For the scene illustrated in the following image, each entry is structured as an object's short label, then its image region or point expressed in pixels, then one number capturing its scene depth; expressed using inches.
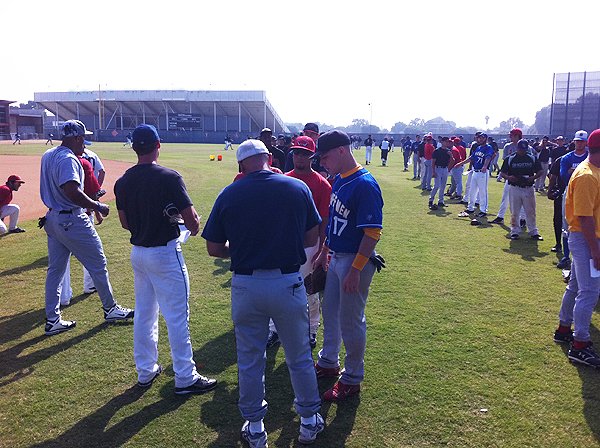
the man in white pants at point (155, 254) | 152.3
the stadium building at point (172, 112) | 2839.6
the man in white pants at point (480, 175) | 503.0
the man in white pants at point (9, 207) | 416.8
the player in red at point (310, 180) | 179.5
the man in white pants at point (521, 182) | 382.6
